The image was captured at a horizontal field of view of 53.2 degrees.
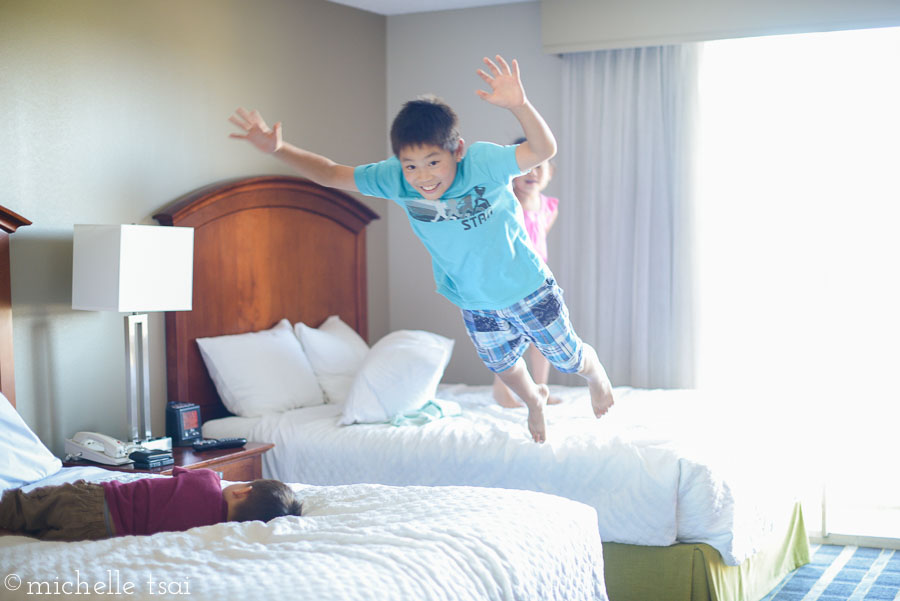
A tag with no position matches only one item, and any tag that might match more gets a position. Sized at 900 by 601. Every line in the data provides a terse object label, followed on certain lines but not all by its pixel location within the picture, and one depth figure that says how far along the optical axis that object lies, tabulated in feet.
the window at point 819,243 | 14.43
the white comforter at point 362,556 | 5.96
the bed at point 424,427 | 9.68
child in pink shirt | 14.05
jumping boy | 8.75
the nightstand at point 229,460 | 10.65
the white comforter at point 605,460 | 9.61
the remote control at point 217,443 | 11.29
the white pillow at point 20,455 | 8.83
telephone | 10.34
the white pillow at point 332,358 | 14.03
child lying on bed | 7.23
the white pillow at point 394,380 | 12.09
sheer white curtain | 15.33
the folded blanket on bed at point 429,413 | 11.96
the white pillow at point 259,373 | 12.69
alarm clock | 11.66
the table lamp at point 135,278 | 10.23
